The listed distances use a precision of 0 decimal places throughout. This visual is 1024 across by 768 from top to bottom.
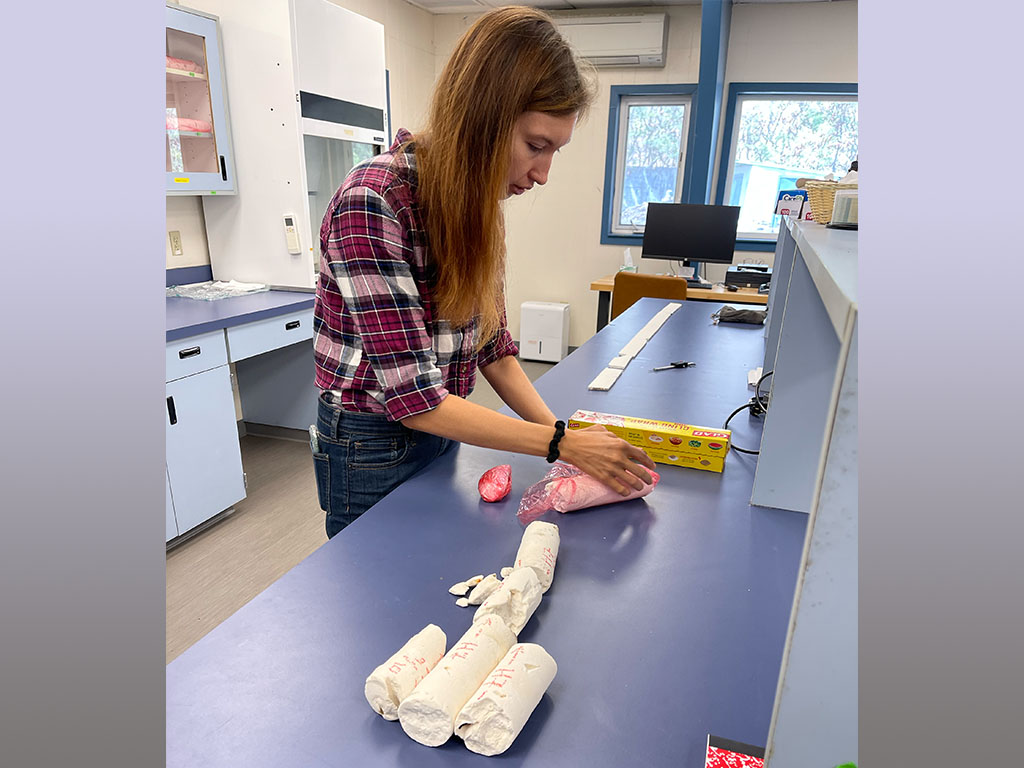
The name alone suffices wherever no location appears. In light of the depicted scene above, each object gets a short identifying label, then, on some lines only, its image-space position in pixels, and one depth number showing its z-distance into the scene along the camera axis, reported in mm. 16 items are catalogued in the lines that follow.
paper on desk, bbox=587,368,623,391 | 1897
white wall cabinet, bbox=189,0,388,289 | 2865
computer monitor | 4590
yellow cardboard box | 1356
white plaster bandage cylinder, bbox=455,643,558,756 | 660
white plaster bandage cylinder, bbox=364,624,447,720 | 688
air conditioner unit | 4672
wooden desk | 4188
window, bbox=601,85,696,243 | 5133
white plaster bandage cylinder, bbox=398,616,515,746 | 663
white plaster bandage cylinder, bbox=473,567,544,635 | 828
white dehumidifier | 5371
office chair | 3771
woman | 1028
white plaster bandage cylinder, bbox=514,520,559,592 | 928
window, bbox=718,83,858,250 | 4785
